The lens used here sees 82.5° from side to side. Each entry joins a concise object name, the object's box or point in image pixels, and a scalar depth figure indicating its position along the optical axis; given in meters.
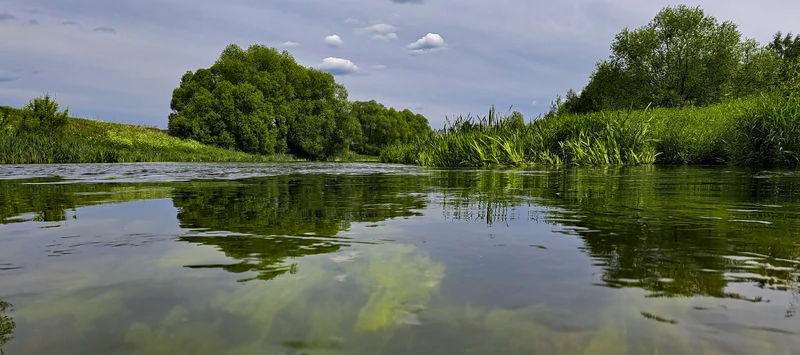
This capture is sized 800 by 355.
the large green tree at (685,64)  41.56
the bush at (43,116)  29.49
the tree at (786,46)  61.59
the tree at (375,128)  82.25
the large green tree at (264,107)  48.19
